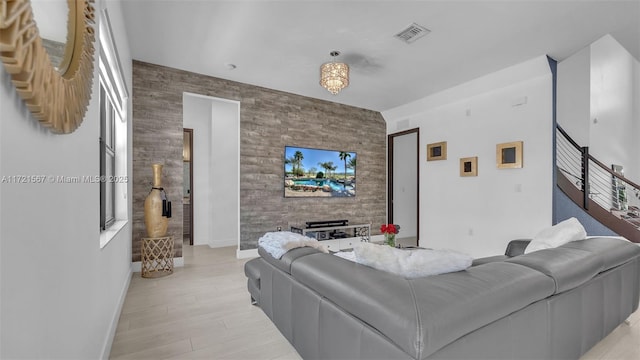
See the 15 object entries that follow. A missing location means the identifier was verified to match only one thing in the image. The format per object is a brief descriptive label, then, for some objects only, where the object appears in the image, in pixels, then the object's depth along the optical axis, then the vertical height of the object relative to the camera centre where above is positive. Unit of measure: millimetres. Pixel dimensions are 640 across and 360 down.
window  2322 +416
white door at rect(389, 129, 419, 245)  6871 -148
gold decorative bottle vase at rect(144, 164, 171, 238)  3857 -435
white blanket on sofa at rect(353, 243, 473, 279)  1444 -412
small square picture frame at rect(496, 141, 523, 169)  4336 +344
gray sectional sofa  1115 -585
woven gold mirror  608 +301
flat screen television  5414 +113
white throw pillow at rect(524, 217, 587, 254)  2270 -447
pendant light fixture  3688 +1281
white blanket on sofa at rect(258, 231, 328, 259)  2123 -478
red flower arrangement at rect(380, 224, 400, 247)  3129 -574
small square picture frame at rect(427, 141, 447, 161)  5473 +513
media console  5367 -1016
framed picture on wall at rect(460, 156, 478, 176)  4929 +203
